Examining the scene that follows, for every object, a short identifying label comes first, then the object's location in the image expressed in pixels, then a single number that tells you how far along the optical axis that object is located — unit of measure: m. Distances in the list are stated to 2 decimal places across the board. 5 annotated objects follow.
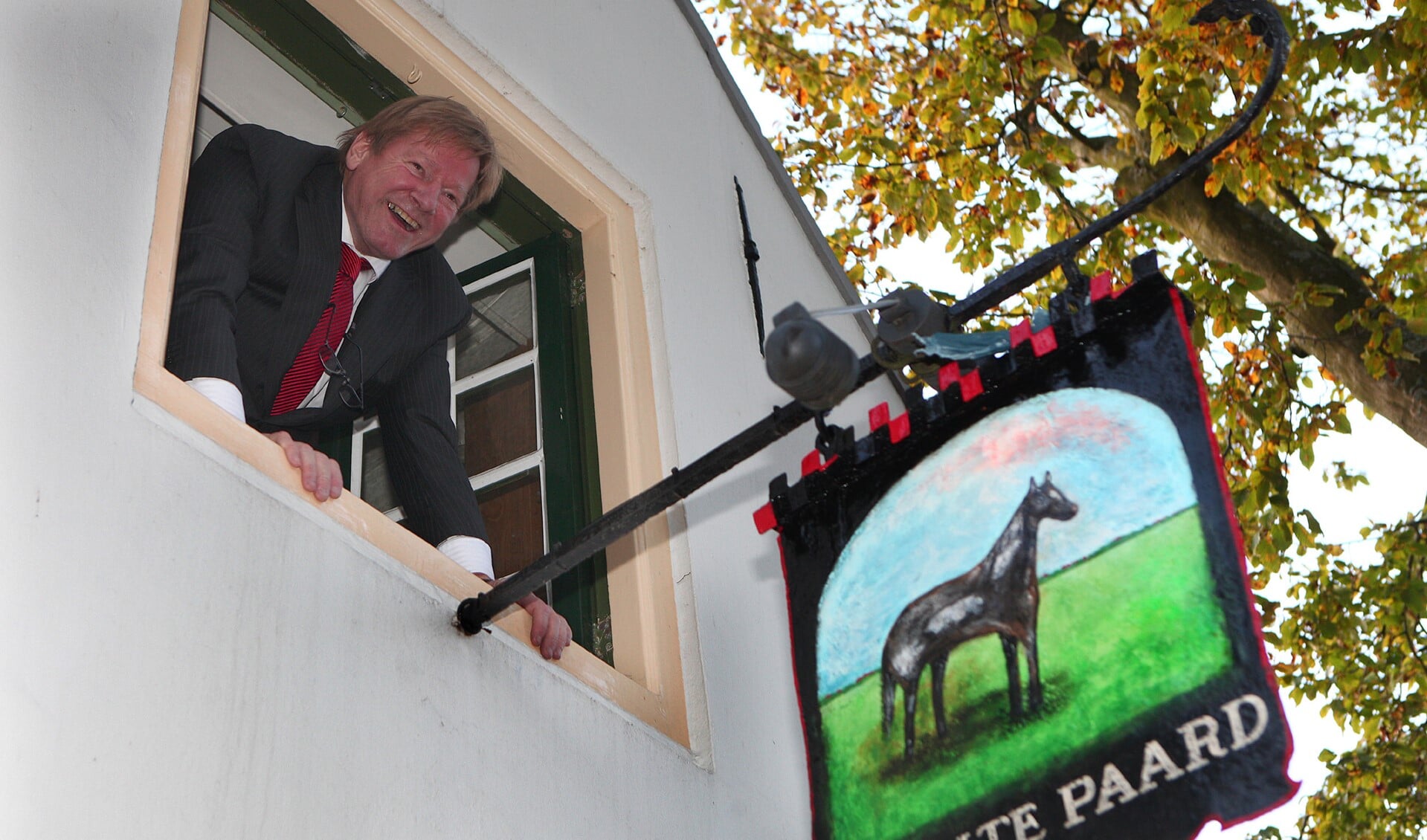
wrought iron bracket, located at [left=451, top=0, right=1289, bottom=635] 3.02
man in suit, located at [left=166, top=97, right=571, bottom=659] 3.91
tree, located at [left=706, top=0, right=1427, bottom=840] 8.17
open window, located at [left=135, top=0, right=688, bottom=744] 4.51
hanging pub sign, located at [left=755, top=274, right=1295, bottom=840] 2.73
